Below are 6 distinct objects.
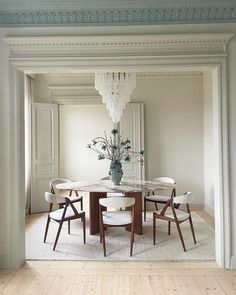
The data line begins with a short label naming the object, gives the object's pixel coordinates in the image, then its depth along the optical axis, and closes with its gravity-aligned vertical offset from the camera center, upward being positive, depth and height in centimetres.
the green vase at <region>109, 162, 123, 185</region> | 417 -38
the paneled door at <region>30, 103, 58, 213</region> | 546 -3
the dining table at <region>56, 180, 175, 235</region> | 383 -58
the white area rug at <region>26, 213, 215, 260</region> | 333 -131
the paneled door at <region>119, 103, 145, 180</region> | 569 +33
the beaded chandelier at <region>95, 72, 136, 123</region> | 417 +94
